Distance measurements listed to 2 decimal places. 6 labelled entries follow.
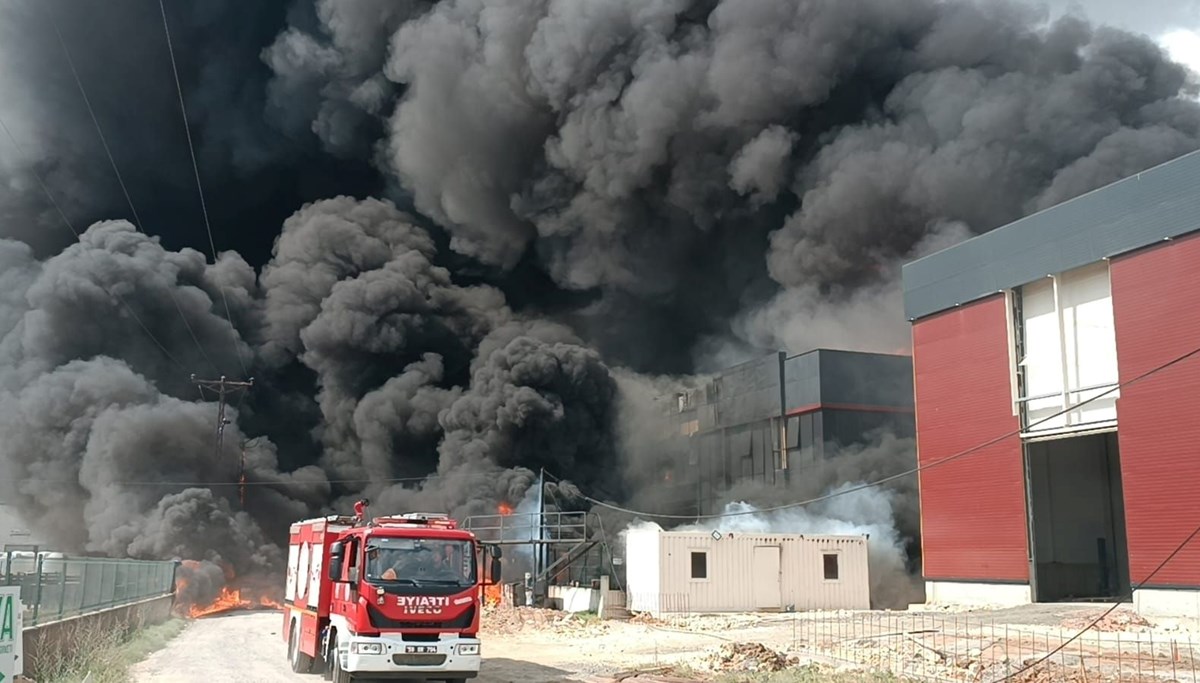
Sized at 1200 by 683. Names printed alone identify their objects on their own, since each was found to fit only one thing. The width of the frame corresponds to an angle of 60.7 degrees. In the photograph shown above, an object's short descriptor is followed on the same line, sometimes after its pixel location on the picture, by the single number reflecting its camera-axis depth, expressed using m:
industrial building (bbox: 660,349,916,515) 45.47
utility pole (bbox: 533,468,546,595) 34.84
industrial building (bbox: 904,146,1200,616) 24.50
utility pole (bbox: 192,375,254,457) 46.66
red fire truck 13.59
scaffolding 32.88
